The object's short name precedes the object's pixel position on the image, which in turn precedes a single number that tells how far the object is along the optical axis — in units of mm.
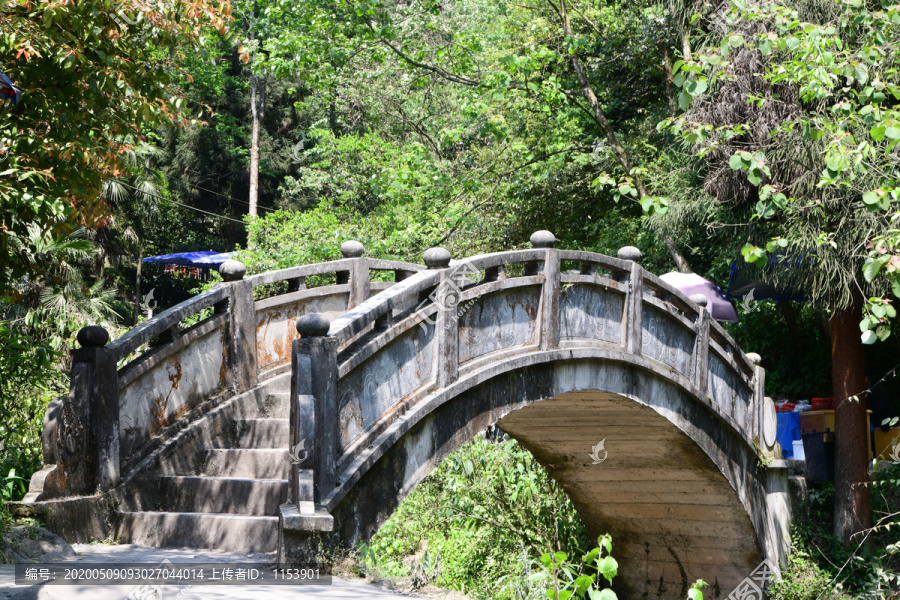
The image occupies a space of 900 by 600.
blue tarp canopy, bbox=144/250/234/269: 47469
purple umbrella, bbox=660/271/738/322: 22000
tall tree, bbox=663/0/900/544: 11430
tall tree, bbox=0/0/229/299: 10203
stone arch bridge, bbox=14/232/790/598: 10758
